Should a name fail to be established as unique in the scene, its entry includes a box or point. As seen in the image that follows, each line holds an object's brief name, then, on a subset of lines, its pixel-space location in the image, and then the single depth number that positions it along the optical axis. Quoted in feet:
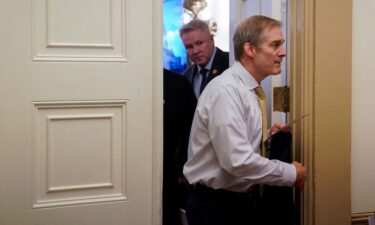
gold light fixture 14.84
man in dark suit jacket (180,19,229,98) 8.77
